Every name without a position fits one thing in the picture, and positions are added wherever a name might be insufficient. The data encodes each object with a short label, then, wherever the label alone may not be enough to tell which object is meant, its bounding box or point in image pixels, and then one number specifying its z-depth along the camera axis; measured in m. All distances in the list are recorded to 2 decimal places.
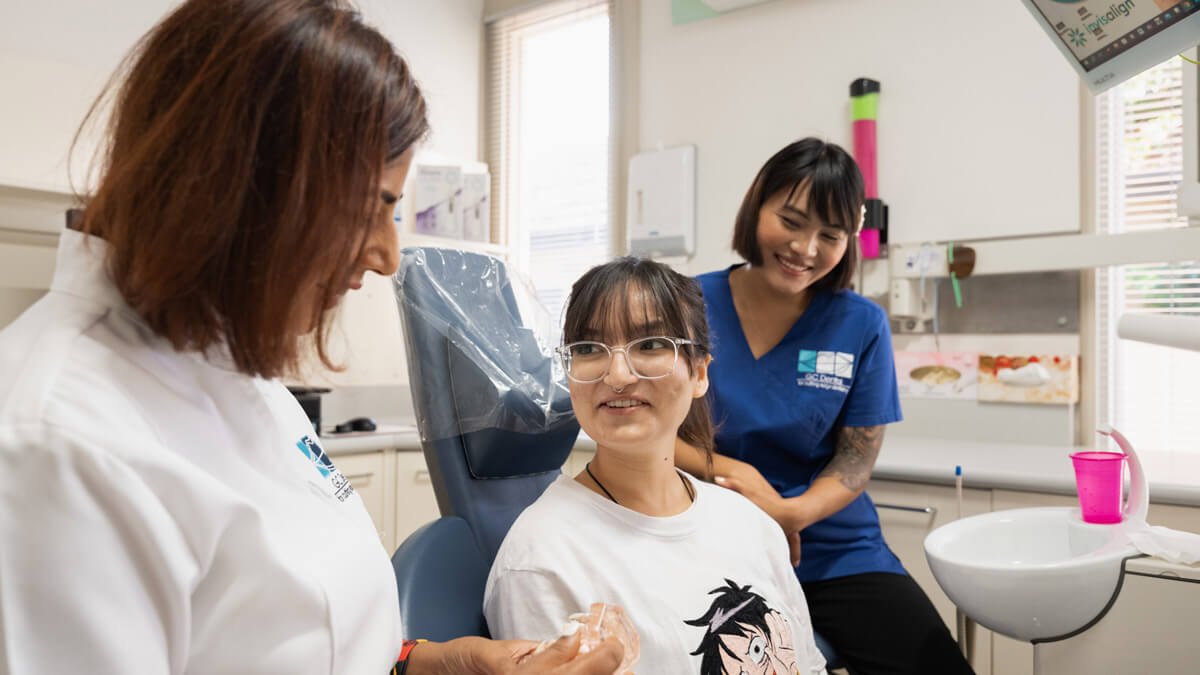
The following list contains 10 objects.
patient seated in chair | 1.03
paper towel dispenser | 2.96
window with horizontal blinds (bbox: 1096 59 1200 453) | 2.23
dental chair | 1.29
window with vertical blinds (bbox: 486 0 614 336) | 3.43
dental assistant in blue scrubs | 1.50
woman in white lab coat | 0.47
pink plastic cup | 1.29
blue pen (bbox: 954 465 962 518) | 1.67
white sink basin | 1.15
